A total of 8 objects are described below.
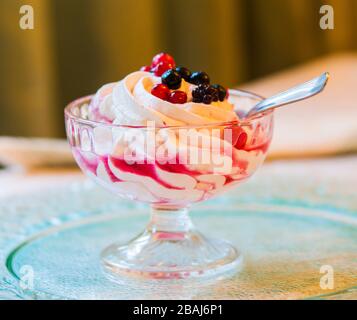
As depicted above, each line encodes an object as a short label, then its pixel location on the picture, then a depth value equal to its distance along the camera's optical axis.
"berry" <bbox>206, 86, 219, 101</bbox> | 0.56
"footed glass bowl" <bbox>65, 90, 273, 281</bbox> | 0.54
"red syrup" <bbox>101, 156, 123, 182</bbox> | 0.55
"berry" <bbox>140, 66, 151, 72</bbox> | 0.60
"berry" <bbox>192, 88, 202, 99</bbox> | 0.56
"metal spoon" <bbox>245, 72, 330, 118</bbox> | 0.54
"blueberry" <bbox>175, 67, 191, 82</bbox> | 0.57
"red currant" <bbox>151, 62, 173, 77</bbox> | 0.58
